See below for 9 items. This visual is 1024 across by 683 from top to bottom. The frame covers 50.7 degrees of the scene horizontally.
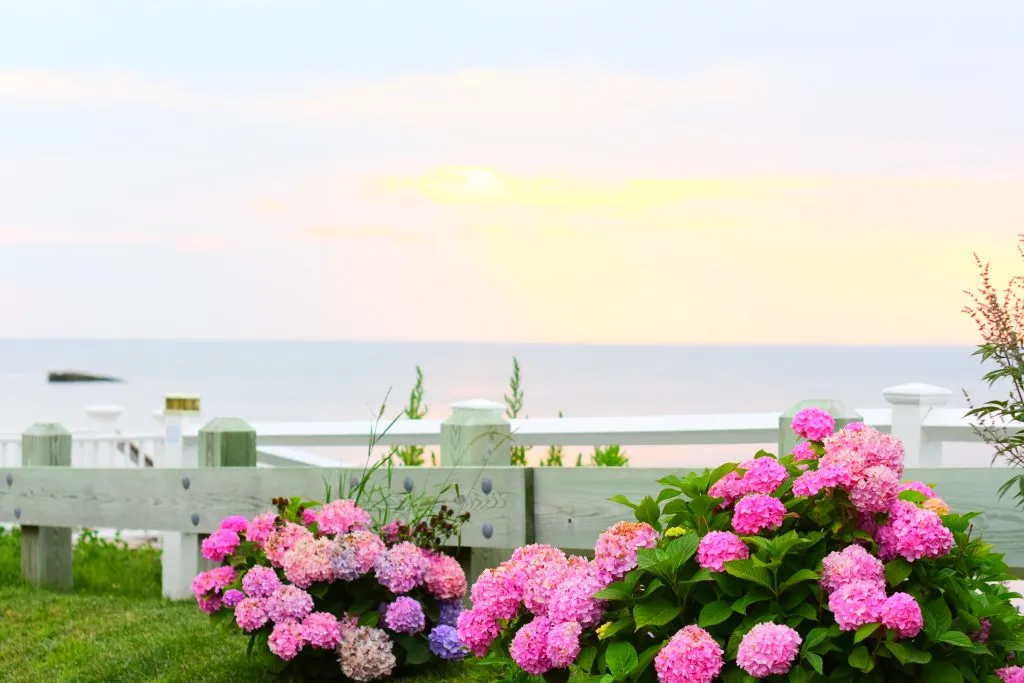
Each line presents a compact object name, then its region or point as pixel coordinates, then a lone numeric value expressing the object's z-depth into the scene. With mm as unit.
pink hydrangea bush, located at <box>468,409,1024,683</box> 2768
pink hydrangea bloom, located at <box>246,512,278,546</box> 4570
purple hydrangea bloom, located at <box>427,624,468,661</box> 4340
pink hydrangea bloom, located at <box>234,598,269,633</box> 4273
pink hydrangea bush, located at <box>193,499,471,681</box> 4219
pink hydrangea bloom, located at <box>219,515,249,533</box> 4758
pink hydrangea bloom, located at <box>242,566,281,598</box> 4324
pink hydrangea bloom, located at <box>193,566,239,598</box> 4520
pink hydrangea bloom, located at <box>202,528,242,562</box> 4660
